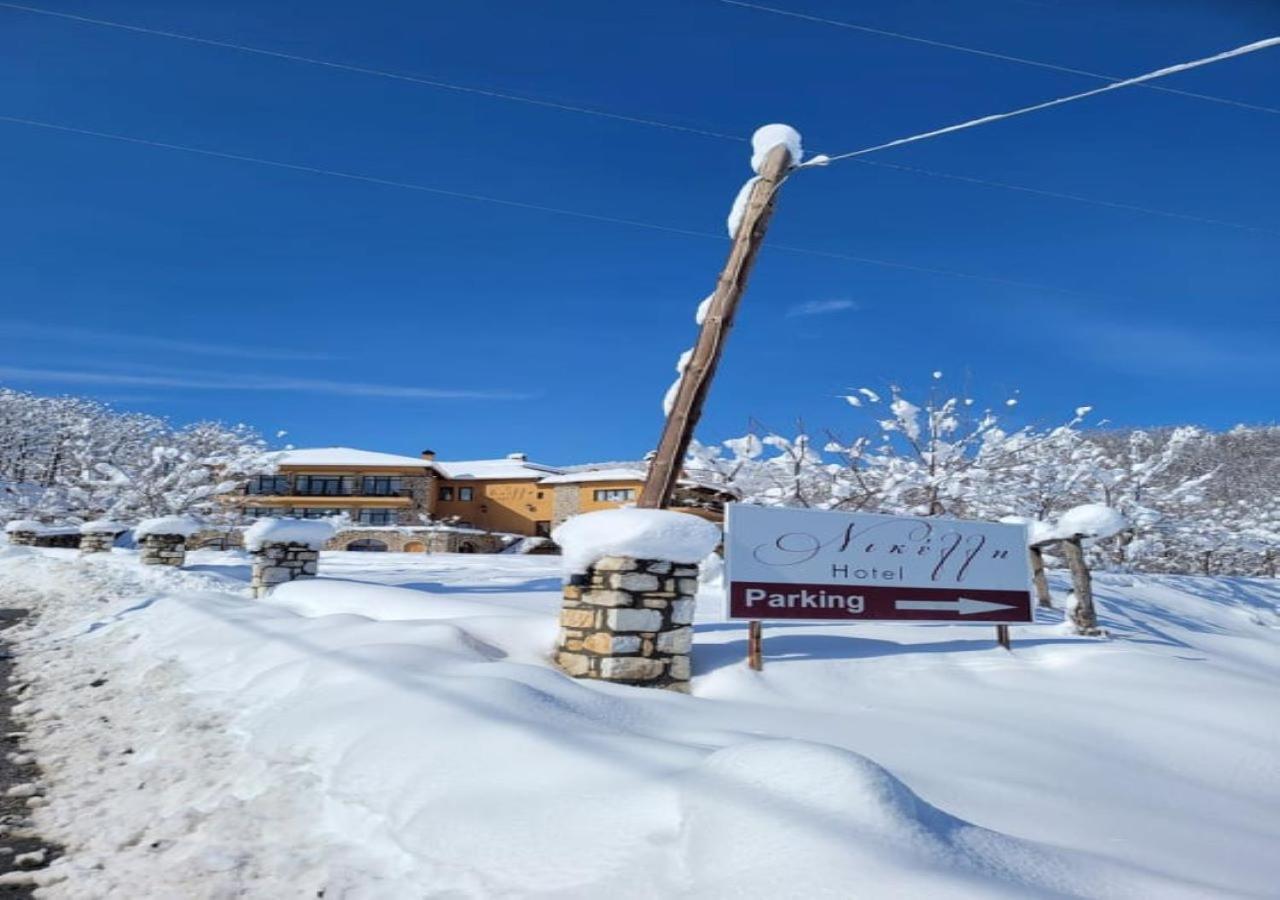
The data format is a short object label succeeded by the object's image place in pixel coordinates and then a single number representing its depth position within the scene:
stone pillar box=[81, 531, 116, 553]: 19.83
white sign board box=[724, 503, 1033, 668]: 7.12
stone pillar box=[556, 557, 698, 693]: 6.35
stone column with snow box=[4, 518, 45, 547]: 22.92
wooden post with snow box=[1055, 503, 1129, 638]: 10.30
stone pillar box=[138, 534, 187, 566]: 16.41
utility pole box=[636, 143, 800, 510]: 7.59
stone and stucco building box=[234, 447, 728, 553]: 43.62
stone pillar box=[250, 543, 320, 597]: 12.78
